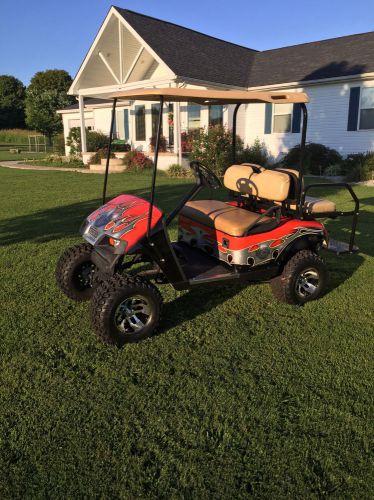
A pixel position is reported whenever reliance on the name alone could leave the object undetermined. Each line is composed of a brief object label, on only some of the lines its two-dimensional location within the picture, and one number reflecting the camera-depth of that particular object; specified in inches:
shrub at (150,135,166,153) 681.0
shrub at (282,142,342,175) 570.6
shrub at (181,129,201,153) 584.5
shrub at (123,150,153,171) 643.5
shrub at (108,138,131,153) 758.5
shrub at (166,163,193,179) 564.7
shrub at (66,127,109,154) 797.2
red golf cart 128.9
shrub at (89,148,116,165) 720.3
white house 568.7
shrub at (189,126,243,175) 533.0
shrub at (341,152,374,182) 500.4
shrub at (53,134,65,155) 941.8
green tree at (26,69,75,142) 1582.2
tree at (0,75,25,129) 2368.5
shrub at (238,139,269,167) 575.8
